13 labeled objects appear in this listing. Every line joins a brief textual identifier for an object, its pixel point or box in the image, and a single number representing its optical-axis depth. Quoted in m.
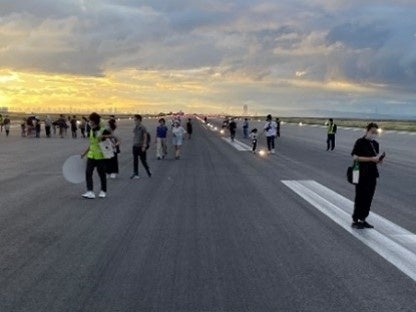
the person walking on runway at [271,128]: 30.88
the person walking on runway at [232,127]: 44.06
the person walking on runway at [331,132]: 34.73
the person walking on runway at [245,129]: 49.92
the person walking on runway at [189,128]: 50.19
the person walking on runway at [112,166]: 18.05
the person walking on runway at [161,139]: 24.95
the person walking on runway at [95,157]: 13.32
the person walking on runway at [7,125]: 51.31
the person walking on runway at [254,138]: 31.36
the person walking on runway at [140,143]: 18.34
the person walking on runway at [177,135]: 26.08
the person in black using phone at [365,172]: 9.82
